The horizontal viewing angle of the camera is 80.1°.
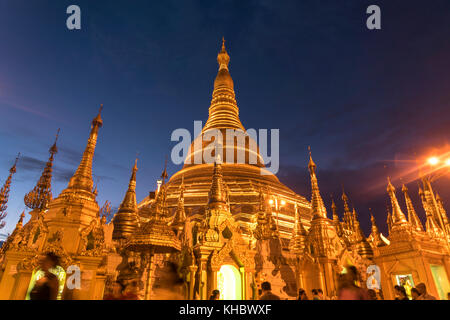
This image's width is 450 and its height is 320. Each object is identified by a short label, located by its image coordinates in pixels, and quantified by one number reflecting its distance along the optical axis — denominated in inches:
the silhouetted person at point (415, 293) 234.6
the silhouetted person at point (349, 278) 427.4
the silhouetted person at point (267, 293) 238.4
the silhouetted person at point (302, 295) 271.5
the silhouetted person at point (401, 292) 272.1
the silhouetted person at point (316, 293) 281.7
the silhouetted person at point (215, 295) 262.2
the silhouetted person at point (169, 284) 392.2
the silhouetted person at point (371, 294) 293.4
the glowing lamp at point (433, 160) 577.7
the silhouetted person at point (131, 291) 263.7
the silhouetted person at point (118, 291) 267.4
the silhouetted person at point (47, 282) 346.9
